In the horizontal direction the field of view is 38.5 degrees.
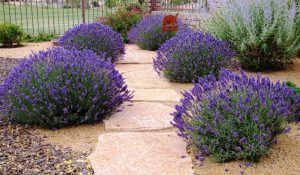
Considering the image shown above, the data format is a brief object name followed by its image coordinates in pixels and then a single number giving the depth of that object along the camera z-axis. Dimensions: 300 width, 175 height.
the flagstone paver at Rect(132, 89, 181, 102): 4.45
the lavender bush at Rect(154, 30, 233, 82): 5.14
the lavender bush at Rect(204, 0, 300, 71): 5.61
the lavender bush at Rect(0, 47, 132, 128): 3.52
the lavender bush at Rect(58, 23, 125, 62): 6.41
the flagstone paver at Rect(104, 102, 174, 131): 3.60
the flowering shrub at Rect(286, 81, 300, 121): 3.48
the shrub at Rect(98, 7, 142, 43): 9.98
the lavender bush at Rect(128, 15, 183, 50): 7.96
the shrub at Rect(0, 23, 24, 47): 9.20
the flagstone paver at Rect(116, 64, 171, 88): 5.21
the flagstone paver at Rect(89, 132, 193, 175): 2.75
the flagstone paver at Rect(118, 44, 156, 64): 7.00
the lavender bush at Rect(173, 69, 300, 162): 2.72
